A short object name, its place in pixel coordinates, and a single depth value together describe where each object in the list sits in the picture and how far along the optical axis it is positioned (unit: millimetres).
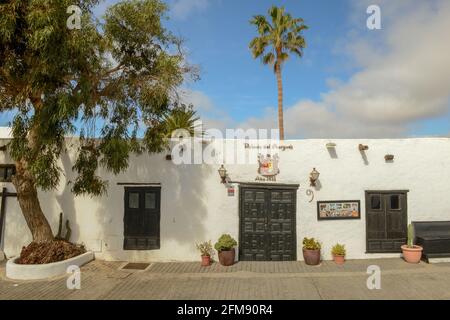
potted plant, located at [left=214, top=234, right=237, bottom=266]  10523
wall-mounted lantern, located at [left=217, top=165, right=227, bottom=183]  11164
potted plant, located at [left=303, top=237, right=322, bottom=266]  10617
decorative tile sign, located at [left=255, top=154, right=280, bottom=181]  11344
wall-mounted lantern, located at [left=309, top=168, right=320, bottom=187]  11156
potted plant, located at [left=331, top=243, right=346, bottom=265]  10875
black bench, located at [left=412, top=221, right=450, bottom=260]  10781
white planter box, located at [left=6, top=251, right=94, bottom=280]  9227
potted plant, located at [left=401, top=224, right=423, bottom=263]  10664
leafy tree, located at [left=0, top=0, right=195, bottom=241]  8211
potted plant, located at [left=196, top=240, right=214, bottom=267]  10711
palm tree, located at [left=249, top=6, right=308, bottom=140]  20203
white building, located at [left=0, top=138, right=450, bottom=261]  11273
